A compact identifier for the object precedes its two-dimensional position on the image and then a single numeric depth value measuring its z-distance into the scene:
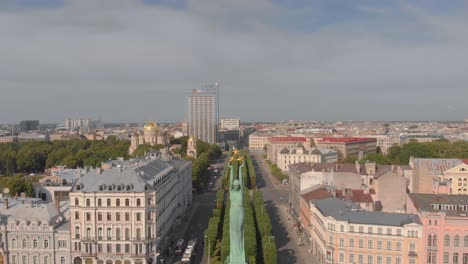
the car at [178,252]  70.12
